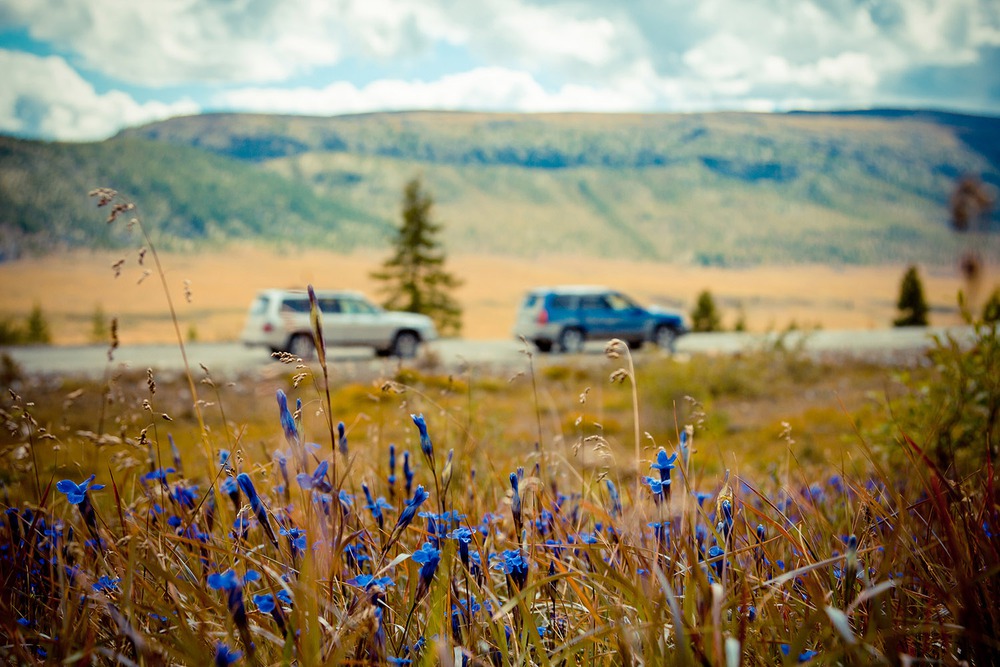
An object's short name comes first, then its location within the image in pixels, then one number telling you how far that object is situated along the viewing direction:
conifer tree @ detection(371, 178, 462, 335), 31.91
